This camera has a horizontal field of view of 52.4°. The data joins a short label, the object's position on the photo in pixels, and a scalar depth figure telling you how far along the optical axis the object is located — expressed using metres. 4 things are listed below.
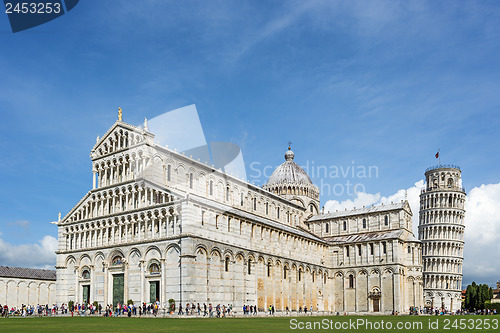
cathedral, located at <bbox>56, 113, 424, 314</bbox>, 53.84
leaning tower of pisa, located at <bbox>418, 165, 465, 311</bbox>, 102.38
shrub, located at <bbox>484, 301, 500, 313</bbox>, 102.43
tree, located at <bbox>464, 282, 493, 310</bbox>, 107.69
